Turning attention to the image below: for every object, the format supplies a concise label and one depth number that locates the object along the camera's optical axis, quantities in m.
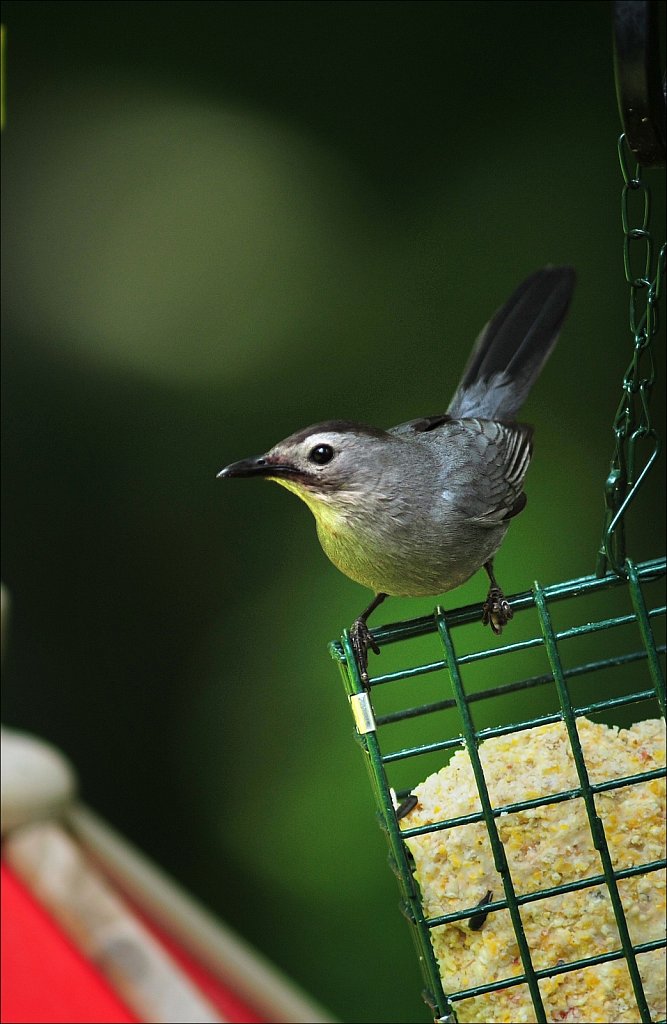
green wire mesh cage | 4.49
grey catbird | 4.48
